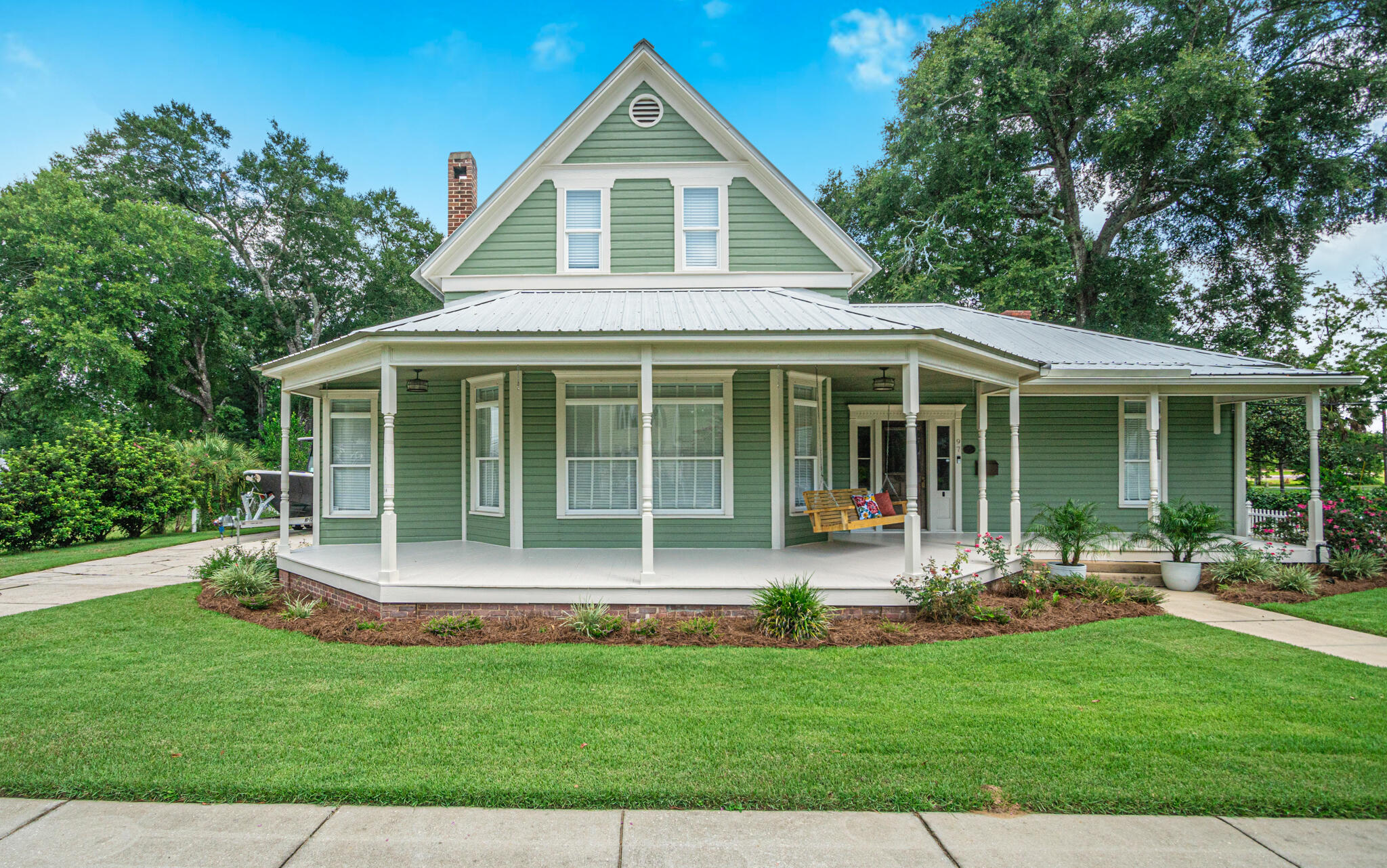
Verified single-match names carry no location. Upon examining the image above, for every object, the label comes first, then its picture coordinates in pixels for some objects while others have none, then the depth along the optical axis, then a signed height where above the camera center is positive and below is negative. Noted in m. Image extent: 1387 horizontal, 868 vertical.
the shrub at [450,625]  6.36 -1.81
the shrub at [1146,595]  7.70 -1.84
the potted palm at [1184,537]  8.67 -1.30
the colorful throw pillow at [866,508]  8.58 -0.88
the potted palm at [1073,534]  8.43 -1.21
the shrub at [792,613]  6.21 -1.67
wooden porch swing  8.48 -0.95
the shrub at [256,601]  7.69 -1.89
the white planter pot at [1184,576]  8.81 -1.83
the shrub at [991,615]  6.70 -1.80
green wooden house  8.79 +0.55
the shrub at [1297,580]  8.36 -1.81
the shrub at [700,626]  6.27 -1.80
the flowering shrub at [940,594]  6.67 -1.58
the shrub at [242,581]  8.04 -1.73
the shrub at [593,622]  6.29 -1.76
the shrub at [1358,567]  9.16 -1.79
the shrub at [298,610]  7.15 -1.86
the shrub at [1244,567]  8.71 -1.71
